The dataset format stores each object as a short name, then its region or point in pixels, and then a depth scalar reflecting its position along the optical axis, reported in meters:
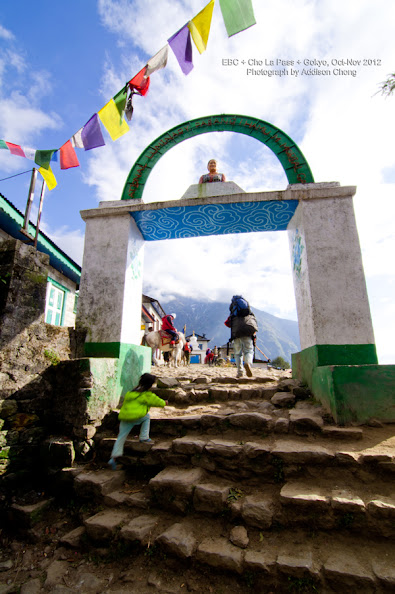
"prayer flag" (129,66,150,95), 5.45
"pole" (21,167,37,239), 5.58
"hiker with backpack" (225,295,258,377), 6.99
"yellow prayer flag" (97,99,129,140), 5.65
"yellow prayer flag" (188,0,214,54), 4.65
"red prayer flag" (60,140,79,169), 6.06
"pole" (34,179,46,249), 5.99
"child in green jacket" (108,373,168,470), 3.95
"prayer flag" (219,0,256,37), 4.21
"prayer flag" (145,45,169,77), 5.31
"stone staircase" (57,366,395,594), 2.40
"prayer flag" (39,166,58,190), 6.27
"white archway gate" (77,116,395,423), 4.02
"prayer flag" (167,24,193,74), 4.92
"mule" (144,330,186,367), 10.74
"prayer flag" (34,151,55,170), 6.16
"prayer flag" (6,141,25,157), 6.00
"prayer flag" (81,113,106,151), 5.82
